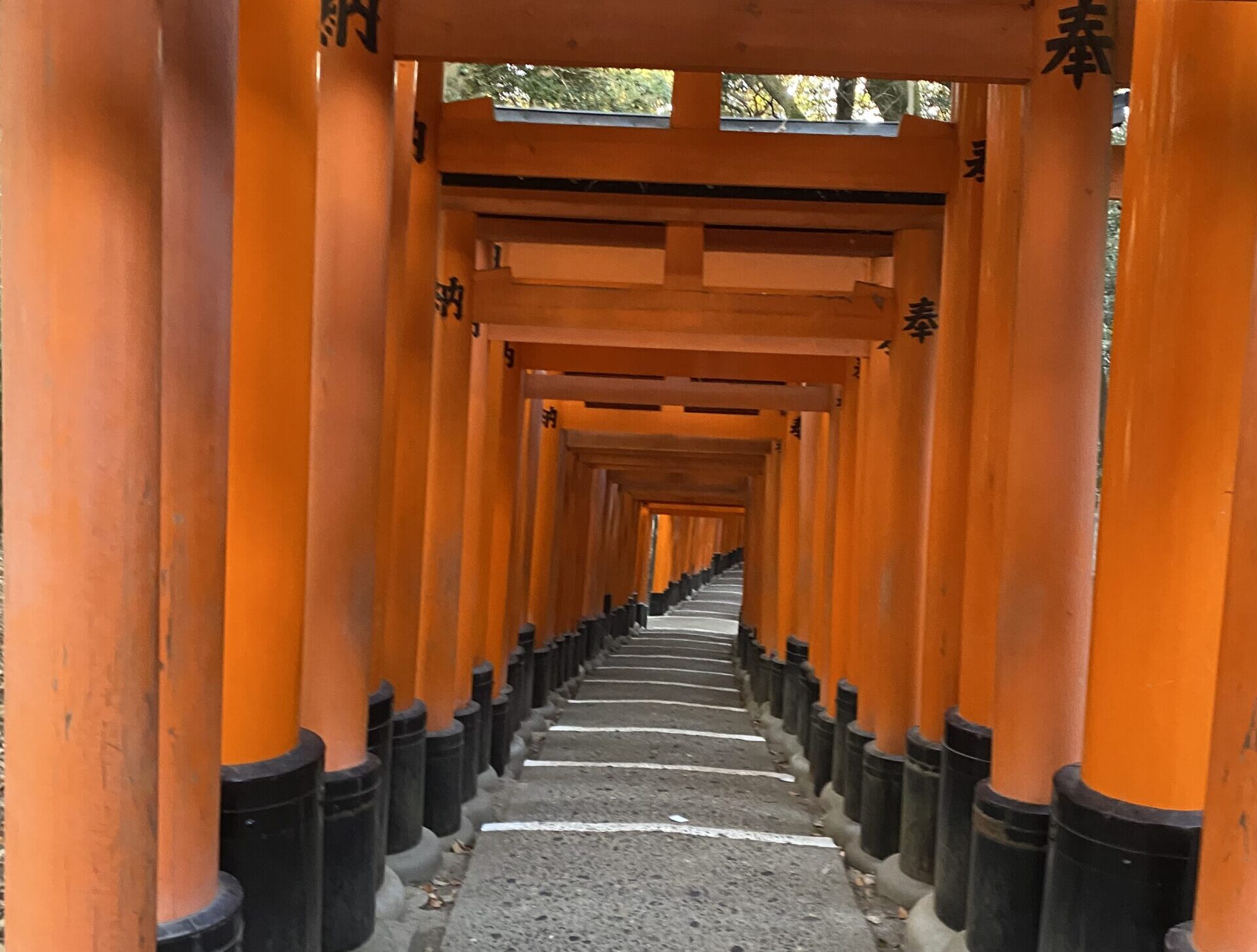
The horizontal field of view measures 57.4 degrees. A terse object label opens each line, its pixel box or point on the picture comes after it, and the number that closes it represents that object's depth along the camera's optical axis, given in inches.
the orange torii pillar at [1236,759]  82.2
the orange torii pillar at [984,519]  157.6
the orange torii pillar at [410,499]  193.5
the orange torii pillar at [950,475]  187.6
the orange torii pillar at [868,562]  230.5
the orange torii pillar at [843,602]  264.2
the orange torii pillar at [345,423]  144.3
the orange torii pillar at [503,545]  292.2
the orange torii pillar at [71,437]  71.4
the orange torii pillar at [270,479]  115.4
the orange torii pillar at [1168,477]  102.7
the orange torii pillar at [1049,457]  132.6
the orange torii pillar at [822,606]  291.9
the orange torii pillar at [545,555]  412.5
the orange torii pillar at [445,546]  223.5
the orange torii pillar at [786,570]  420.5
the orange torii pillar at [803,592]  361.1
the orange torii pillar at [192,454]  93.9
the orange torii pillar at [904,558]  219.6
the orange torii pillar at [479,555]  254.5
